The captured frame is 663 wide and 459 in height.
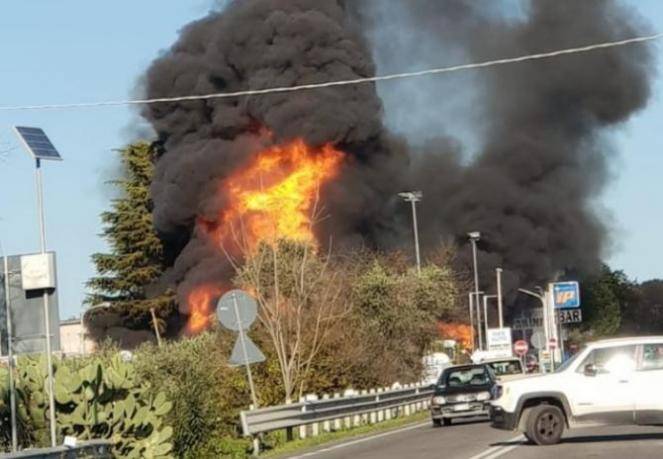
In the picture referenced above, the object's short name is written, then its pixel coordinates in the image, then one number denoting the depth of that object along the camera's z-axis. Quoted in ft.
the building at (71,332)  328.47
